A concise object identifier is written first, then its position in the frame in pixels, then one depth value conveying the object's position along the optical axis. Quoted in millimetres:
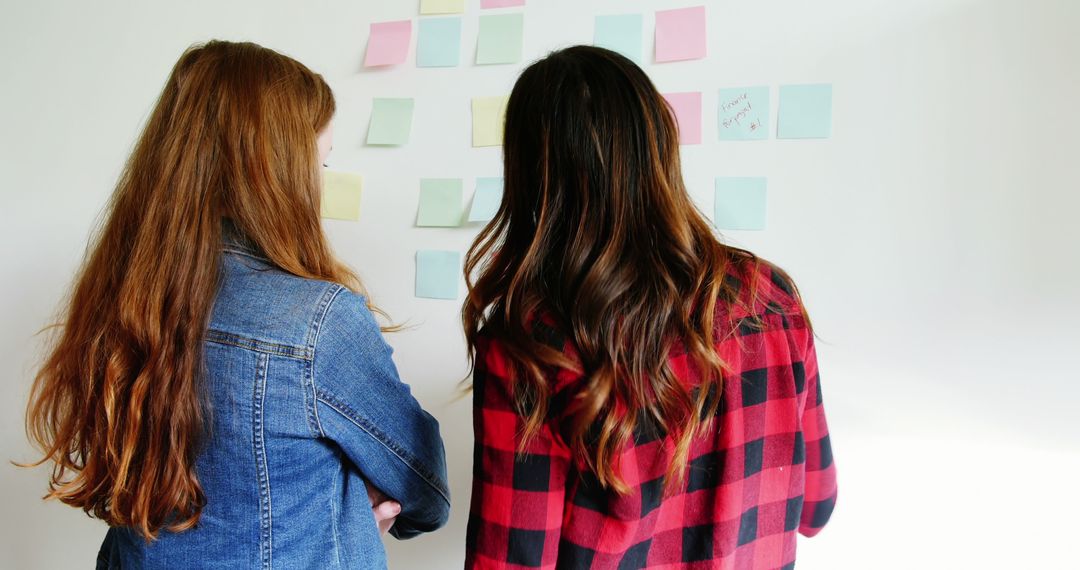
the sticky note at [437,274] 1249
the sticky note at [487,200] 1213
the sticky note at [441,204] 1238
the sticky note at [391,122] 1268
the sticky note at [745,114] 1066
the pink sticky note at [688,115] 1101
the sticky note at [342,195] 1308
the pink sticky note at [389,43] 1260
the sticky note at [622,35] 1128
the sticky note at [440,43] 1234
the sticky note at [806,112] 1036
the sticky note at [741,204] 1072
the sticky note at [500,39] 1194
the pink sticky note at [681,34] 1094
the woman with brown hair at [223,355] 677
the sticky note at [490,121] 1214
